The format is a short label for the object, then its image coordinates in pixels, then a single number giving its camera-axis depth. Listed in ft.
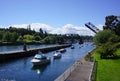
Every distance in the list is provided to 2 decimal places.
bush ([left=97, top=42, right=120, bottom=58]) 71.09
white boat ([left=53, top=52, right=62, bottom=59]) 95.88
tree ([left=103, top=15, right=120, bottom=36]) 132.41
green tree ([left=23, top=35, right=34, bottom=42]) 254.66
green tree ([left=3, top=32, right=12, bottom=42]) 207.42
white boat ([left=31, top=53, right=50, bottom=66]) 69.92
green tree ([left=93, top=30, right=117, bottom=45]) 112.47
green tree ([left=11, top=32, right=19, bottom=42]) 210.17
